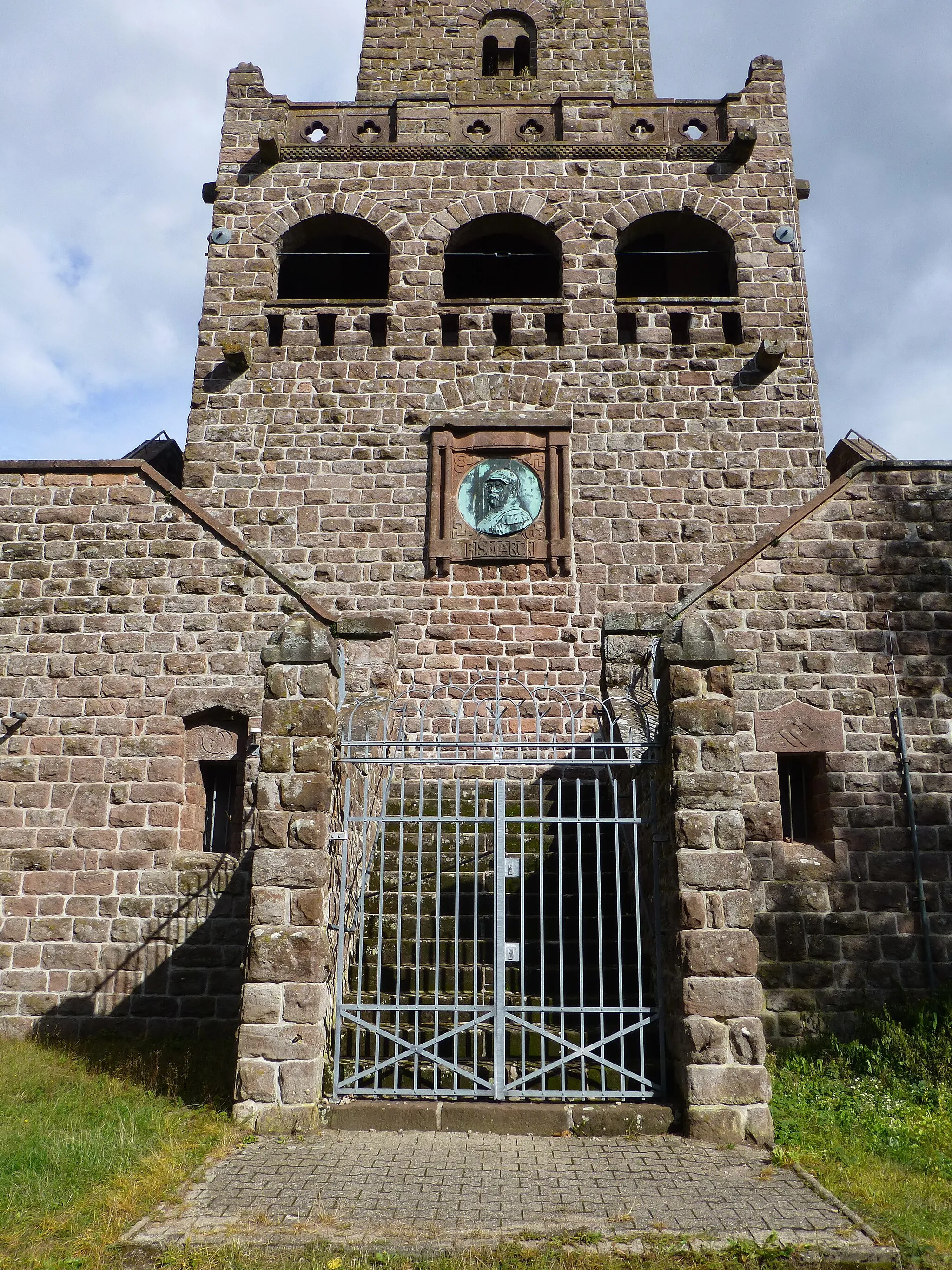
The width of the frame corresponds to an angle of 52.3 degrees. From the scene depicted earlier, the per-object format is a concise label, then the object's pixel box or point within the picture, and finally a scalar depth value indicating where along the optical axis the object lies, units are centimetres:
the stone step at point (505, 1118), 598
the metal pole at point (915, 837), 831
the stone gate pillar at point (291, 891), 595
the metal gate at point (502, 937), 627
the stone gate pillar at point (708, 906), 592
